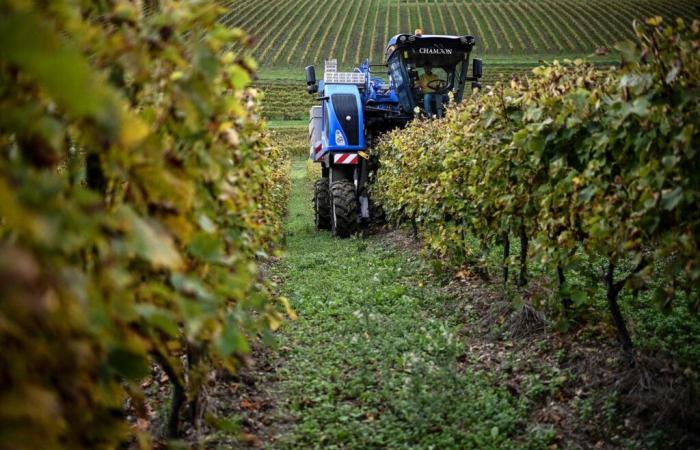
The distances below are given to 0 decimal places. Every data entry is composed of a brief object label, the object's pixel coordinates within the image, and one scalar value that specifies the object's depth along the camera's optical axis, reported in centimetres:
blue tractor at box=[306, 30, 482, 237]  1105
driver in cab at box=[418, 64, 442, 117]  1130
